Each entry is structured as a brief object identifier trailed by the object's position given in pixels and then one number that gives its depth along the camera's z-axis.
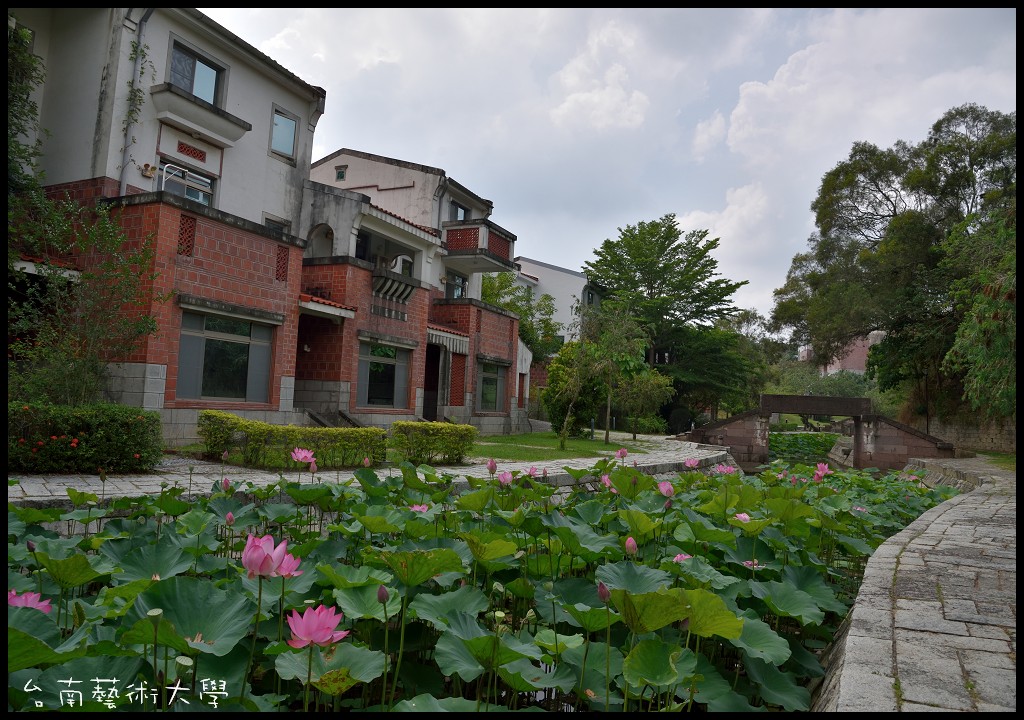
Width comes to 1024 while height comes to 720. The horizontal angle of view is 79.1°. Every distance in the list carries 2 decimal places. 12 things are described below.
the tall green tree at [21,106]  9.96
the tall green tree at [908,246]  20.94
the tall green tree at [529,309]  28.88
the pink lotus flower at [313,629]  1.49
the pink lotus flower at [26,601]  1.67
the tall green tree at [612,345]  18.44
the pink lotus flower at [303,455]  3.89
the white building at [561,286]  34.47
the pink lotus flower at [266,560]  1.75
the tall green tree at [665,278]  31.44
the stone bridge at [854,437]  21.77
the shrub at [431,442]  10.59
